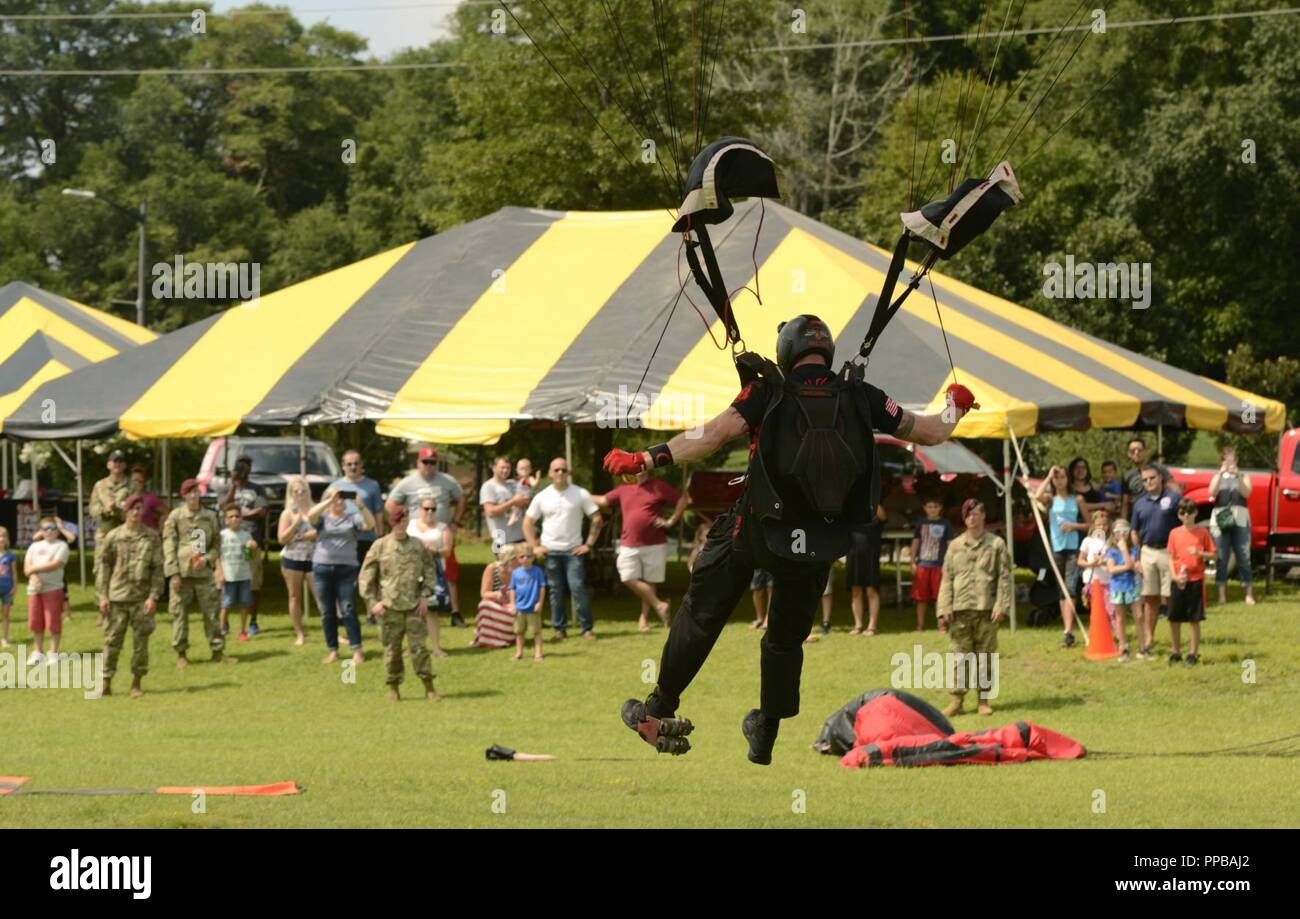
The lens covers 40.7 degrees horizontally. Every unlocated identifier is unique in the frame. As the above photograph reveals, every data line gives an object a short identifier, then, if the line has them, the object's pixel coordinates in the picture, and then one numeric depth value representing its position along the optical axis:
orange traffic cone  16.58
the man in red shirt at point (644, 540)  18.22
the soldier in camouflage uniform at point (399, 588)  15.46
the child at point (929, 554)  18.44
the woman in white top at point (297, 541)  18.14
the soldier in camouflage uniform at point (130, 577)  15.80
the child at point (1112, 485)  19.78
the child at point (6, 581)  18.25
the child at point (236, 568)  18.47
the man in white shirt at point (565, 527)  17.92
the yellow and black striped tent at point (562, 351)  19.02
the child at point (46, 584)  17.23
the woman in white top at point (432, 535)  17.89
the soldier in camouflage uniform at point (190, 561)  17.42
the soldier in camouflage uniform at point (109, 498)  19.72
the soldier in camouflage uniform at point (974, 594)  14.89
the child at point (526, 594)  17.28
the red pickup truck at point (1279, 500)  22.55
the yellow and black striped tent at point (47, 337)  24.89
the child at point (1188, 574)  15.92
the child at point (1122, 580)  16.41
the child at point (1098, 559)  16.56
